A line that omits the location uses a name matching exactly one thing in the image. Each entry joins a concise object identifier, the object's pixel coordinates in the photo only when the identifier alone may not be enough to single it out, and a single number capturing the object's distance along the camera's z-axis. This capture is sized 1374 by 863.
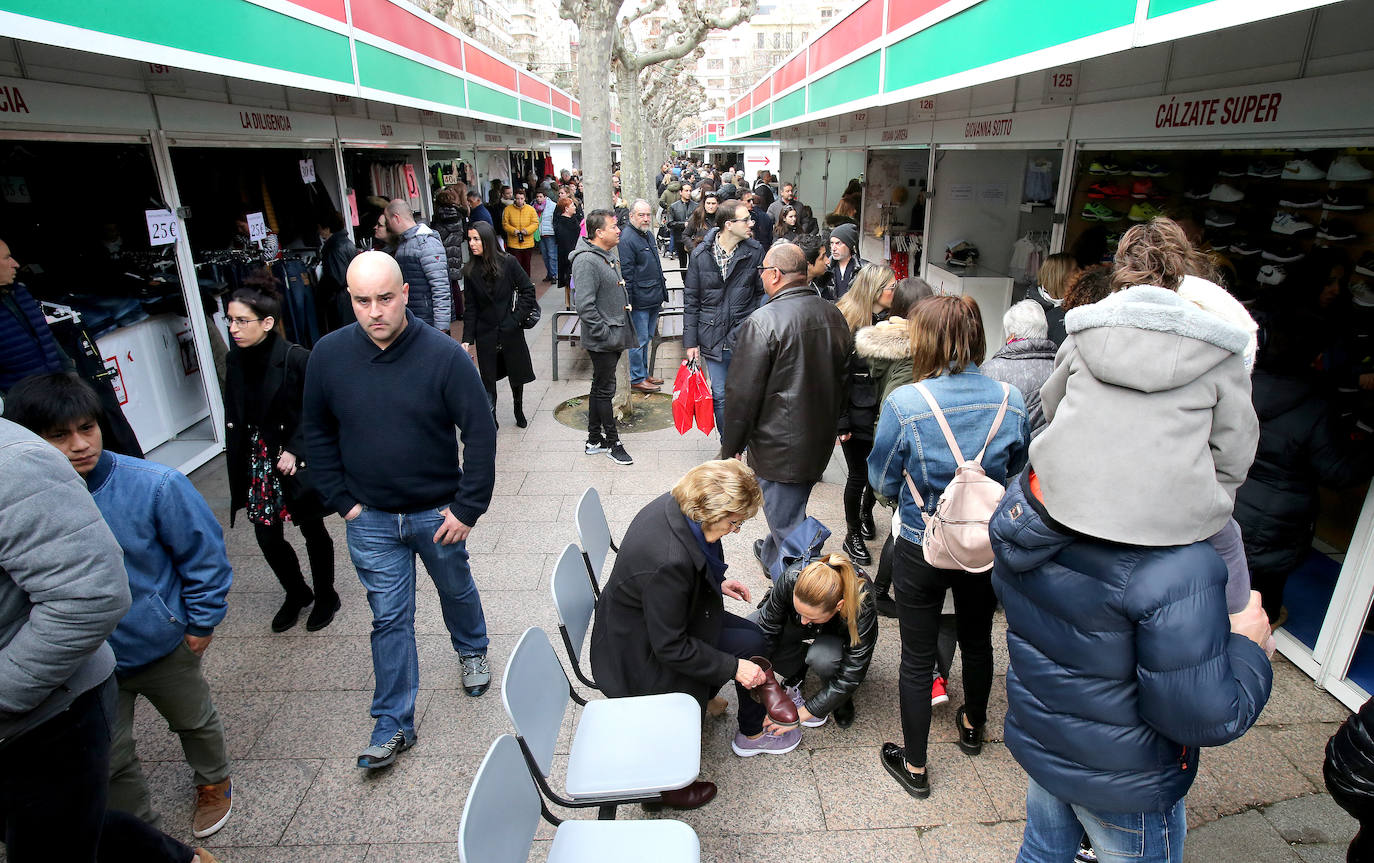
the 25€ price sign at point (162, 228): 5.05
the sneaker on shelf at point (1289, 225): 4.93
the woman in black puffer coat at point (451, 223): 8.67
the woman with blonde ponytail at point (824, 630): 2.73
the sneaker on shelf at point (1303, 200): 4.91
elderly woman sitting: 2.39
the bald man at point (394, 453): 2.77
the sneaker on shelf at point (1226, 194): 5.35
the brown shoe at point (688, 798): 2.69
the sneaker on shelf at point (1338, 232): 4.75
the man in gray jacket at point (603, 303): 5.63
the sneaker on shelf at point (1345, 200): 4.63
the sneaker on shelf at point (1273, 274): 4.88
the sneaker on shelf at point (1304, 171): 4.64
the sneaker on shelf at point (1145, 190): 6.02
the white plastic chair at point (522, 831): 1.66
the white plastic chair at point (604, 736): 2.15
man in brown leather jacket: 3.48
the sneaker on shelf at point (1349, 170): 4.36
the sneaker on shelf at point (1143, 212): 5.80
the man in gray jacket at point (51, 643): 1.56
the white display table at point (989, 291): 7.56
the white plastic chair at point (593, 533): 3.12
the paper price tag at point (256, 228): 6.90
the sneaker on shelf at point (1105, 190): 6.14
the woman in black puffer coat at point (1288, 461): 3.29
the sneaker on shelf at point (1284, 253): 4.95
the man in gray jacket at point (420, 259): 5.70
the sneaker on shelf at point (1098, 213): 6.00
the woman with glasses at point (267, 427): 3.38
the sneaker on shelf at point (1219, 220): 5.51
